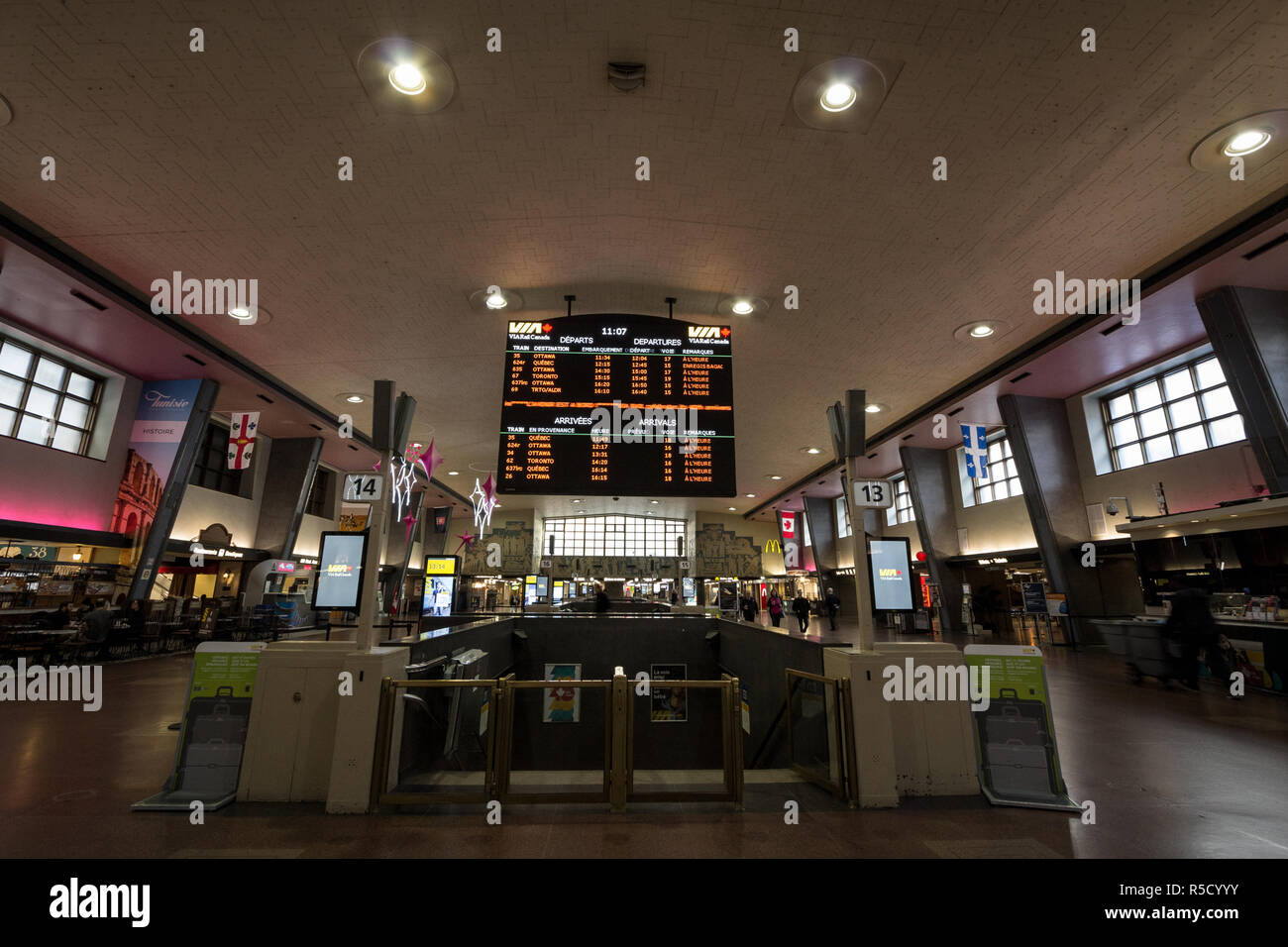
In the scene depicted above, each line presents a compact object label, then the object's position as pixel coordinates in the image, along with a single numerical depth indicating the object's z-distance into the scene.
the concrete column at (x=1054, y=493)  12.47
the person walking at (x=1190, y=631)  7.59
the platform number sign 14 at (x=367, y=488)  3.88
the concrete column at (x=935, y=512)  16.73
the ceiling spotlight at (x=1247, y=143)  5.08
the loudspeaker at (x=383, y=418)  4.16
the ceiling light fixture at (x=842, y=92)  4.45
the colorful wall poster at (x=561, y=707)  7.45
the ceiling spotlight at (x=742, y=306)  8.08
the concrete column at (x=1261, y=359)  7.55
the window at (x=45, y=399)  10.05
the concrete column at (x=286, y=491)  16.05
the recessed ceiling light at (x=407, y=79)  4.49
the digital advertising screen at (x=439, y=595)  12.52
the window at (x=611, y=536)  34.38
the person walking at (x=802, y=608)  14.82
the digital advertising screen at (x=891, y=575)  4.82
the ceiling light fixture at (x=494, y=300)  7.89
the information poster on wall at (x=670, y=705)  8.04
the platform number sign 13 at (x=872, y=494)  4.18
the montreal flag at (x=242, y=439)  13.02
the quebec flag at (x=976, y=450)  13.88
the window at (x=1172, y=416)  10.80
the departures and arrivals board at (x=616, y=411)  6.61
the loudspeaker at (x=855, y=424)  4.34
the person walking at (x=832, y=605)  18.12
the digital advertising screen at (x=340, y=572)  6.14
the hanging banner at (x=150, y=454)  11.27
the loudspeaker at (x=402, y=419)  4.30
